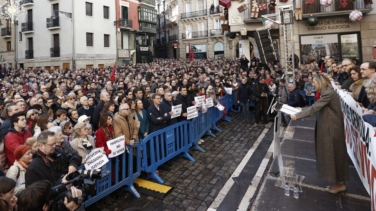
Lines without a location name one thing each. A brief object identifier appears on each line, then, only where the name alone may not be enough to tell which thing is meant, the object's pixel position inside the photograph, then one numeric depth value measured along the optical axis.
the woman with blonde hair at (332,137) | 4.48
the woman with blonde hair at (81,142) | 4.46
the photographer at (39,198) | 2.28
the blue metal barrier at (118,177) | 4.45
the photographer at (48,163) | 3.26
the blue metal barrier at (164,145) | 5.49
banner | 3.27
